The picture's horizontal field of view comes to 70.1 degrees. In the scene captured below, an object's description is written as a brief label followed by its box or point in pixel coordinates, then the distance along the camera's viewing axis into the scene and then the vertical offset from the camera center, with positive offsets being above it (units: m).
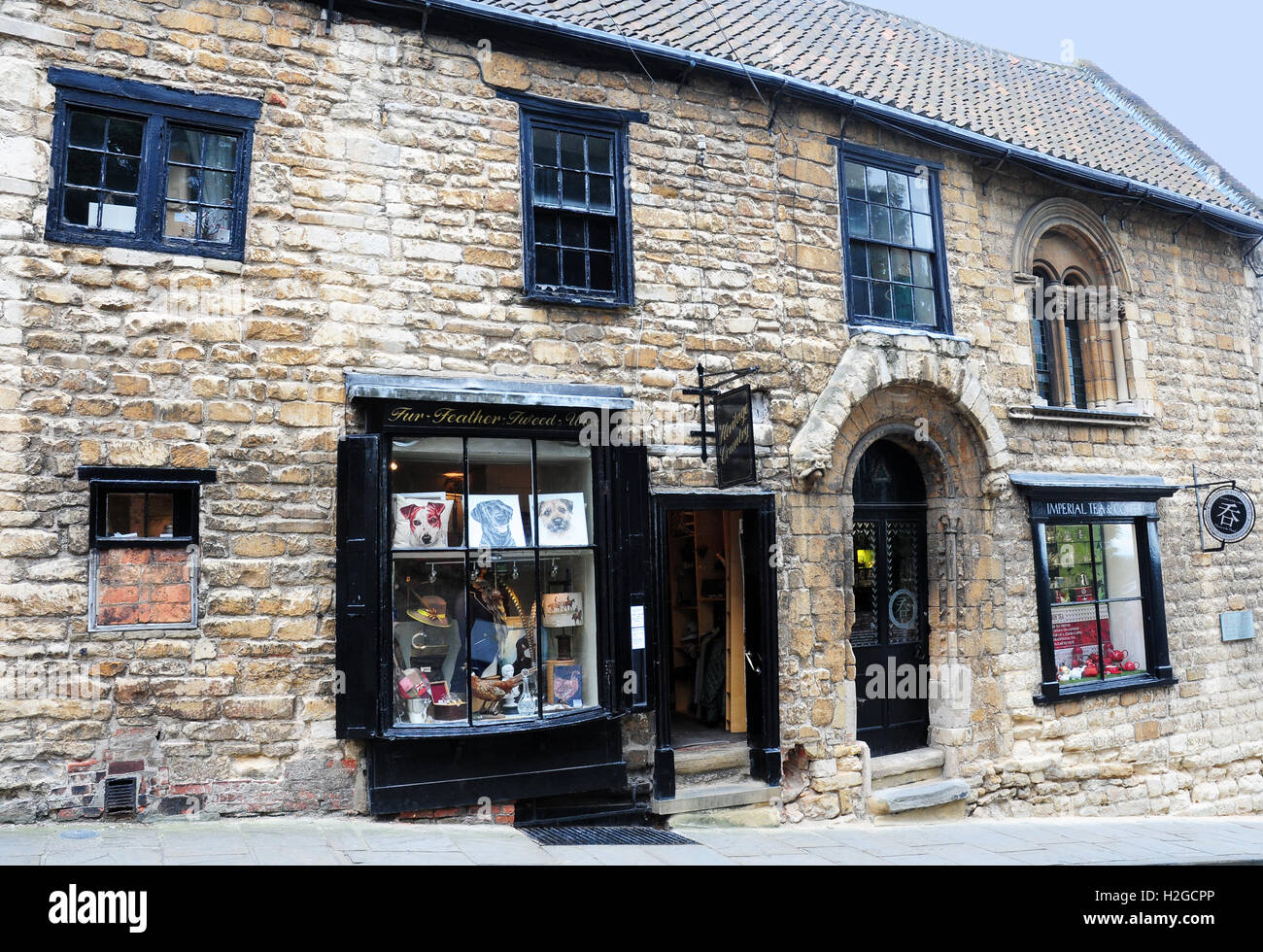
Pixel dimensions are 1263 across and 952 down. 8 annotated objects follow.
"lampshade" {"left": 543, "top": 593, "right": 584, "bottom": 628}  7.17 -0.13
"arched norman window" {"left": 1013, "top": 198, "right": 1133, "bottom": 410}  10.46 +3.11
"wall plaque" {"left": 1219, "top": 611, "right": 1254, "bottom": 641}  10.89 -0.65
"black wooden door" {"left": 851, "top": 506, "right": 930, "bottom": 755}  8.98 -0.48
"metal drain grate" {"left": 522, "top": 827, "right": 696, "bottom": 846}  6.53 -1.82
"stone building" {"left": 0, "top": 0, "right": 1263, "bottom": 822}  6.02 +1.31
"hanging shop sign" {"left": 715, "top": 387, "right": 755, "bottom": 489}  7.20 +1.22
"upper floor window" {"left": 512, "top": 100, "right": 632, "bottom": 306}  7.48 +3.25
